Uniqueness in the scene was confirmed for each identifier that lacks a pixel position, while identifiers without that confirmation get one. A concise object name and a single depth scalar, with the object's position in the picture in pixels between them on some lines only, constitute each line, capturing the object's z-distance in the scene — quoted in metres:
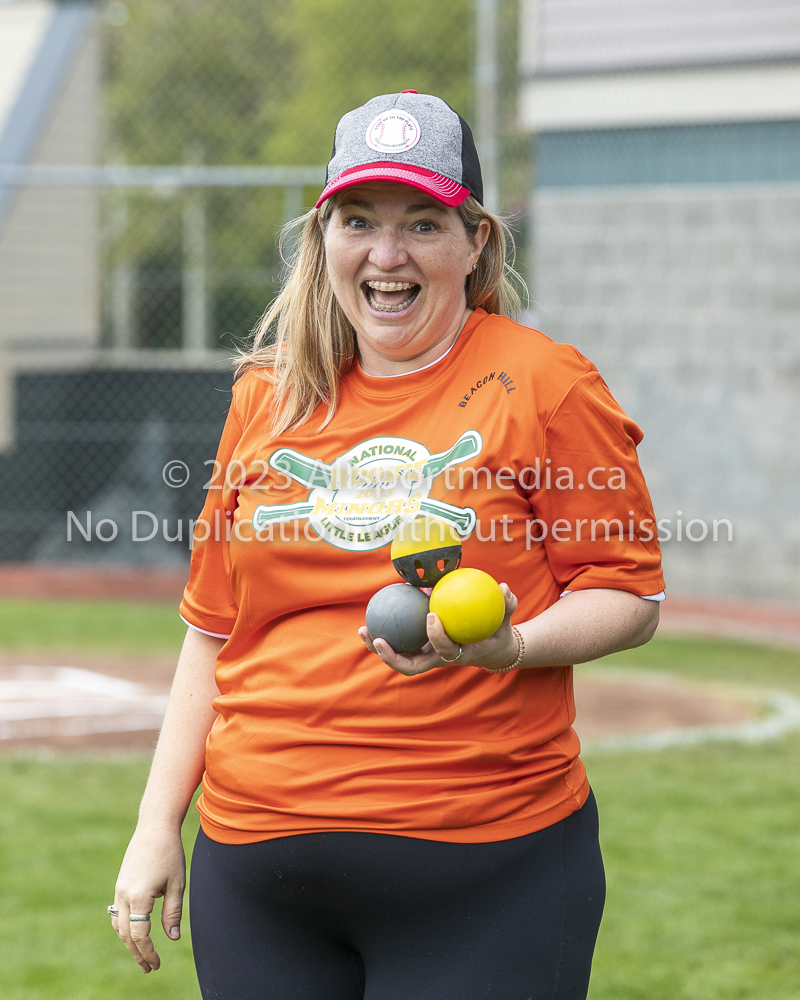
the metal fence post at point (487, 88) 17.65
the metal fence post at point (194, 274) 36.00
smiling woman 3.47
